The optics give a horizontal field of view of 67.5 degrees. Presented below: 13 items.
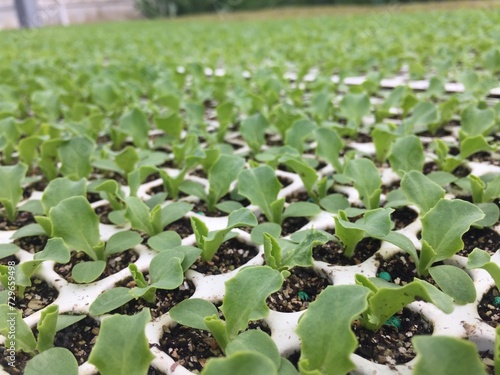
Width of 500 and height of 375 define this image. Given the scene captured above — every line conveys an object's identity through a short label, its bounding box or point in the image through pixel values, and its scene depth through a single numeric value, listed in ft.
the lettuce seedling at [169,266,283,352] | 0.43
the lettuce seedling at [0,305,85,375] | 0.41
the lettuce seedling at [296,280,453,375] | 0.37
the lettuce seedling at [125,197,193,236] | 0.61
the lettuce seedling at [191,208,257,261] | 0.53
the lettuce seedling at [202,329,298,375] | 0.32
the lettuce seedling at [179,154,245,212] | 0.70
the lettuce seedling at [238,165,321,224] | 0.64
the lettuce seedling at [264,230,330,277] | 0.51
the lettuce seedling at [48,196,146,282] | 0.56
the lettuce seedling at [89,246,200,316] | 0.47
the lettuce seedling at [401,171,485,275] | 0.49
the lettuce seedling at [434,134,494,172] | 0.73
